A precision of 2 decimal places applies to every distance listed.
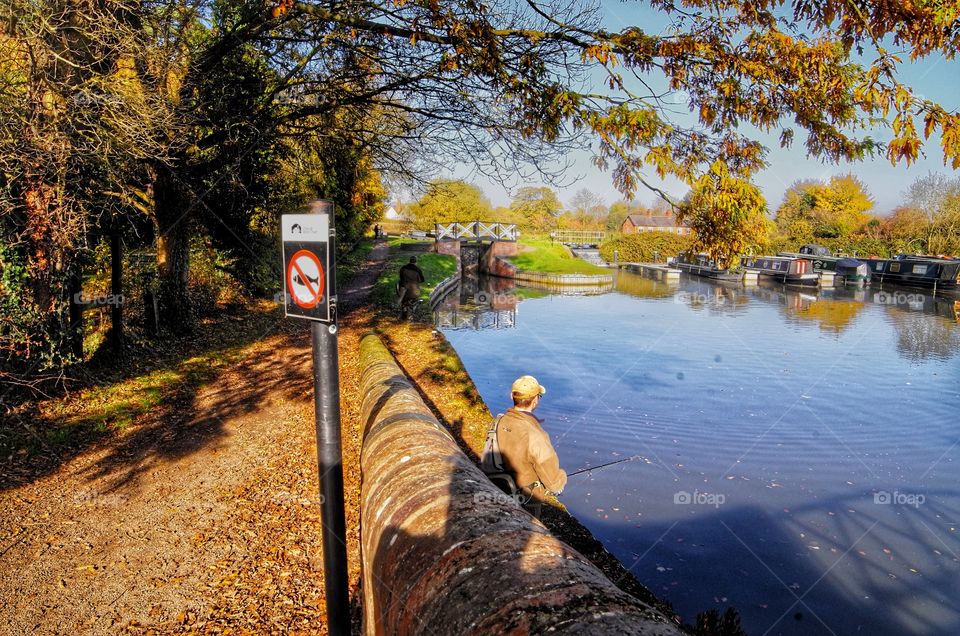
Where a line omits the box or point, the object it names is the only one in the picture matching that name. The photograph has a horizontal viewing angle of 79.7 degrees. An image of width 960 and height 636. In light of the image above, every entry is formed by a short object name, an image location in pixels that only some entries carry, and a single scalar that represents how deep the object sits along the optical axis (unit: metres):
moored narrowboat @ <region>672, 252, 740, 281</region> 39.59
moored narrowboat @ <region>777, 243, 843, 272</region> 39.12
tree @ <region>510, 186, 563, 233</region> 72.88
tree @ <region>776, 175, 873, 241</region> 47.22
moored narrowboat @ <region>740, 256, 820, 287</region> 37.16
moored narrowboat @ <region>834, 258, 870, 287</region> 37.18
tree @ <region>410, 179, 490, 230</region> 46.91
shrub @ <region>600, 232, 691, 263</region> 55.53
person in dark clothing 14.87
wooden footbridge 40.81
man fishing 4.21
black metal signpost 2.66
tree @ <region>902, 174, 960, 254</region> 38.25
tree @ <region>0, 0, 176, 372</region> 6.56
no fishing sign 2.63
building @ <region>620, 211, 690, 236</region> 96.19
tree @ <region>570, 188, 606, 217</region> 101.97
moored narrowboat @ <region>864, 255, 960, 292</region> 32.16
